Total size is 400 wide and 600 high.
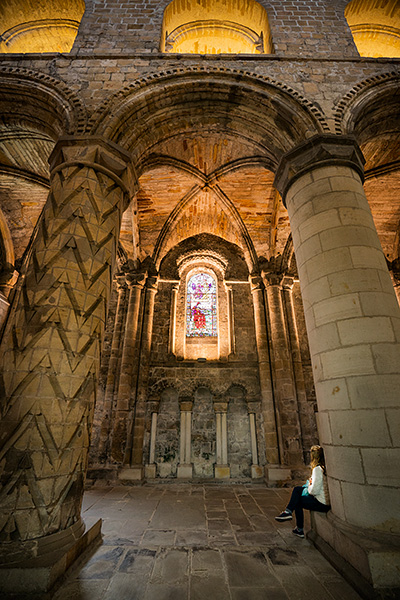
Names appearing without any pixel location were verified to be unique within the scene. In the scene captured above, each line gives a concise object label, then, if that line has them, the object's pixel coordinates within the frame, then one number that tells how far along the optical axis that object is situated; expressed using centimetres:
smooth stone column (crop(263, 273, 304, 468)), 650
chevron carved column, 230
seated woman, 284
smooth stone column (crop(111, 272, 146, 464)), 648
